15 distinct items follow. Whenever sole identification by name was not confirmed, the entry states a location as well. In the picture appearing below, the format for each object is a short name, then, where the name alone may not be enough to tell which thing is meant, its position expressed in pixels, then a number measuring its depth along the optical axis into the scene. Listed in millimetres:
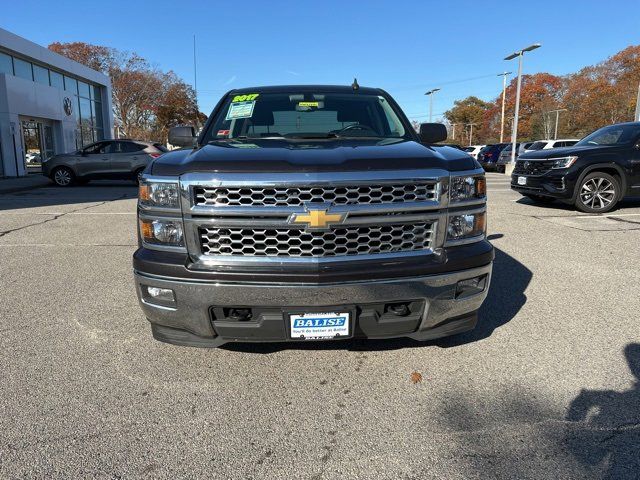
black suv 8938
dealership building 19906
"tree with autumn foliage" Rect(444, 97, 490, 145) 91812
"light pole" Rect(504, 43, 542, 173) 27209
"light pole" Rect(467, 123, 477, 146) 87438
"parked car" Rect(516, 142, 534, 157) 26352
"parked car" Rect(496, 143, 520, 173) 27606
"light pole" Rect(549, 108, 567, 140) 61838
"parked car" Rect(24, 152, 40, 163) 28912
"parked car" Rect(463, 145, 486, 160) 30875
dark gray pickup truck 2467
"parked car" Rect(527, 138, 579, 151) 22469
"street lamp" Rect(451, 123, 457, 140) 96062
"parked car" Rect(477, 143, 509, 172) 28688
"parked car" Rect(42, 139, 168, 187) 16094
